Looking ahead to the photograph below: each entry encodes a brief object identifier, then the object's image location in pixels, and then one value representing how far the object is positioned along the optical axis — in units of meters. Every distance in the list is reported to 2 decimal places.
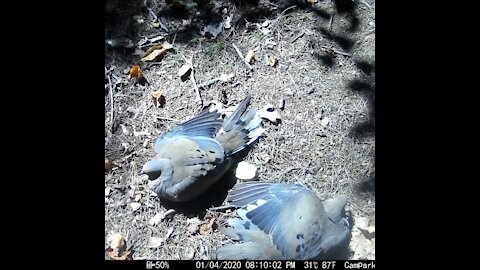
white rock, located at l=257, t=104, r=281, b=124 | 3.05
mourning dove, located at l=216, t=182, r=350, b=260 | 2.41
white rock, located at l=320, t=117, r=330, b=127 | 3.05
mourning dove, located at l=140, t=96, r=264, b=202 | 2.66
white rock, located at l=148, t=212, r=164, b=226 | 2.85
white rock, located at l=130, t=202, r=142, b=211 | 2.90
